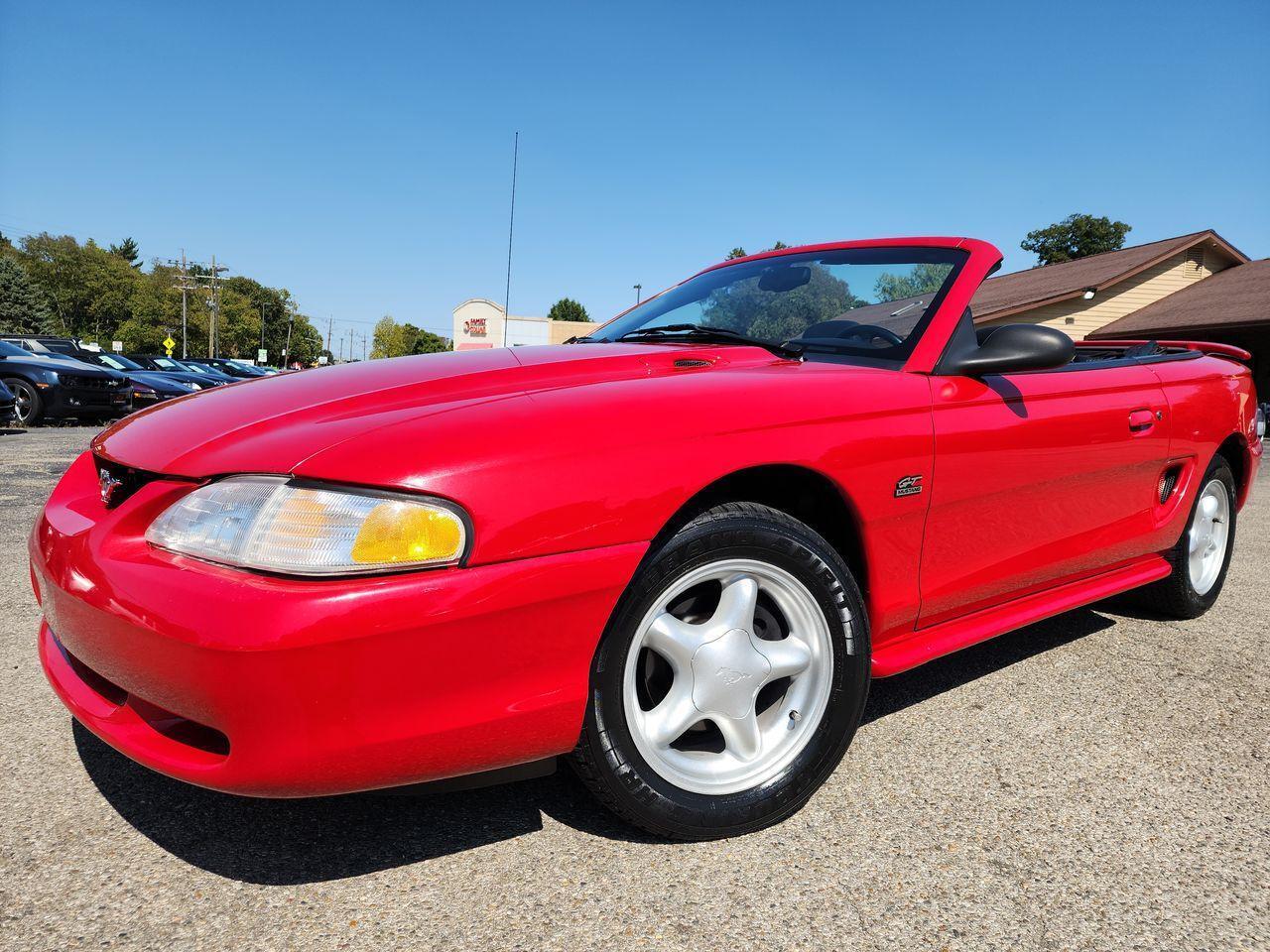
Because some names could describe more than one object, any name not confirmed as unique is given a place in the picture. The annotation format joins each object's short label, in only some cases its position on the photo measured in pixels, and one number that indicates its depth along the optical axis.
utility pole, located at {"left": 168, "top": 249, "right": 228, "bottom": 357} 63.97
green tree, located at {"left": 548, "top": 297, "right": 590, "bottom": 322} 101.11
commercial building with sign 58.53
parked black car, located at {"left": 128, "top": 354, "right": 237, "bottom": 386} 20.55
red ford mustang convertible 1.35
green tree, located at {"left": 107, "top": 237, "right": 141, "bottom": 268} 130.00
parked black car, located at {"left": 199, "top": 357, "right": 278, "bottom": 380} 26.86
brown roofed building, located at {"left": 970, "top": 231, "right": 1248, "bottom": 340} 18.64
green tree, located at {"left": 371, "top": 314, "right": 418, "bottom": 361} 122.62
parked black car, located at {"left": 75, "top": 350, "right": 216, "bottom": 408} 13.41
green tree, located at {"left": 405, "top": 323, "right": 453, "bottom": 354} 119.99
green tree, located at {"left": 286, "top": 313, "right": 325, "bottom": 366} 114.25
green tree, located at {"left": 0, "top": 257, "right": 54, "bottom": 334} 66.94
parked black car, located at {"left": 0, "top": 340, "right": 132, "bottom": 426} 11.51
